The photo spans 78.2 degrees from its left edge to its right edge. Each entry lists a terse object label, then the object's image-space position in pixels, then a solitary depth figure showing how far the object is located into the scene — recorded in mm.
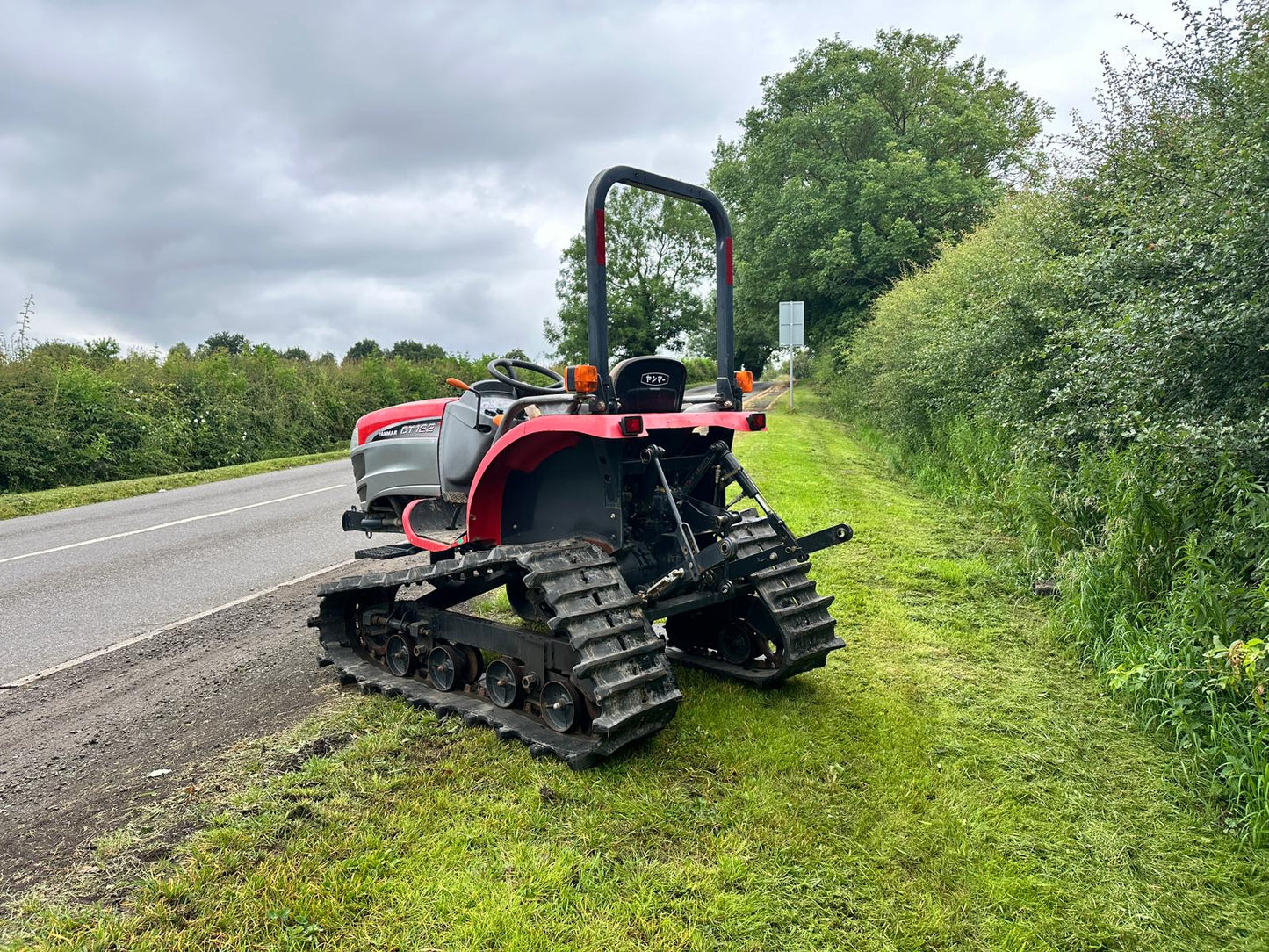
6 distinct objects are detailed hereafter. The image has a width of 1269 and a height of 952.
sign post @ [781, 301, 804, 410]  18781
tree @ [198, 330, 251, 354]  39069
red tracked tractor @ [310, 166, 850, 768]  3209
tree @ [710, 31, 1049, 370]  22141
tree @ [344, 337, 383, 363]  40528
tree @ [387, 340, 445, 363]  31606
